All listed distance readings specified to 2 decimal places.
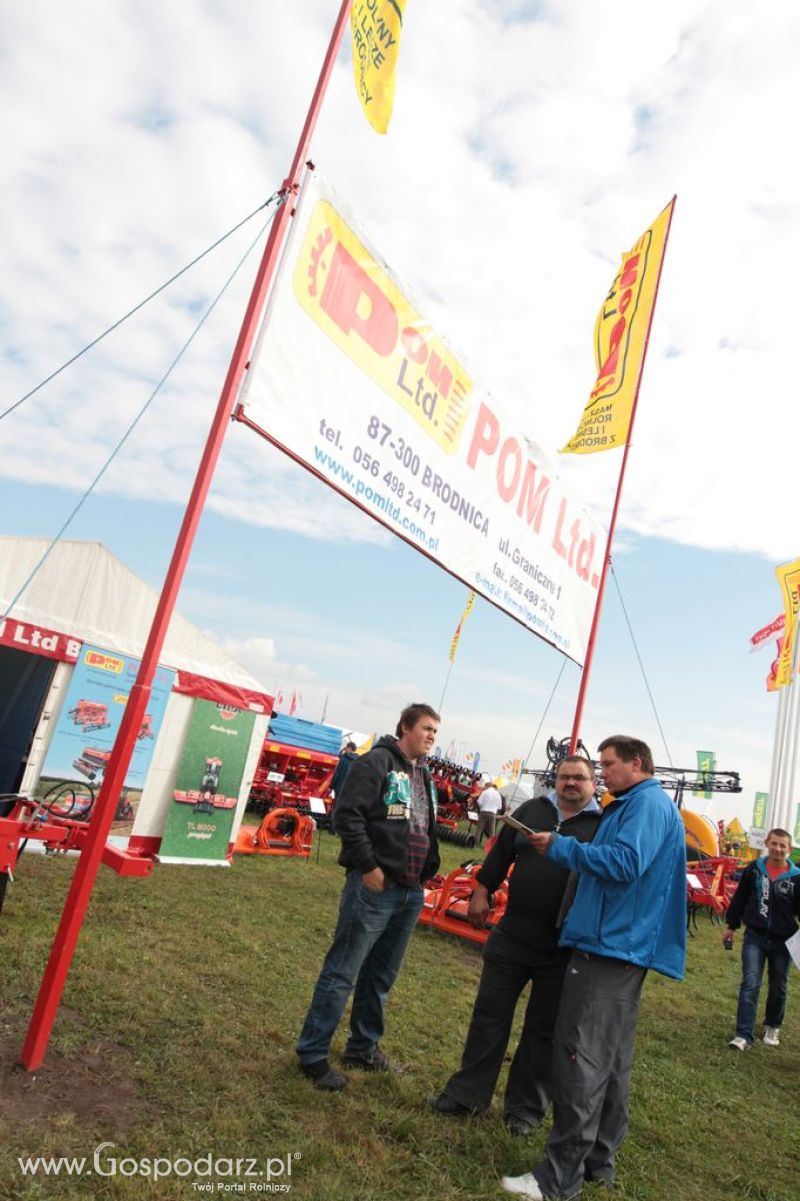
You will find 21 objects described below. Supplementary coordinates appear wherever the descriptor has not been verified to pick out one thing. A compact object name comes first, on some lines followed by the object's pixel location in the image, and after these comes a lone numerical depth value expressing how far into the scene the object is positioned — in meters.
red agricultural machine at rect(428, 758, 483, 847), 19.86
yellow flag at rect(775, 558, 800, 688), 25.77
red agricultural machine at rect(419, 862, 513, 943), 8.27
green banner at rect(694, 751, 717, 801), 36.49
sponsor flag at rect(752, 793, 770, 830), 47.10
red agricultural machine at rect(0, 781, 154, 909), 4.52
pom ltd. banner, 4.15
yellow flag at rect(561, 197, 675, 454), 7.49
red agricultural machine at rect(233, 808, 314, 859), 11.77
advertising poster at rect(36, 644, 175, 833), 8.96
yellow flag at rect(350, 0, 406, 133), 4.66
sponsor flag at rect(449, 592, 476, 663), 24.91
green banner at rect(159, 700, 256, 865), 9.83
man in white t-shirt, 18.94
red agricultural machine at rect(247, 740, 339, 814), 15.48
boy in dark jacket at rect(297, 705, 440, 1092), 3.86
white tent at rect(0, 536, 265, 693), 9.02
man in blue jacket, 3.17
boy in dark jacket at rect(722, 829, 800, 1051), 6.55
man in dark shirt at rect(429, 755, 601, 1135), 3.86
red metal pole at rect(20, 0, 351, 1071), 3.44
